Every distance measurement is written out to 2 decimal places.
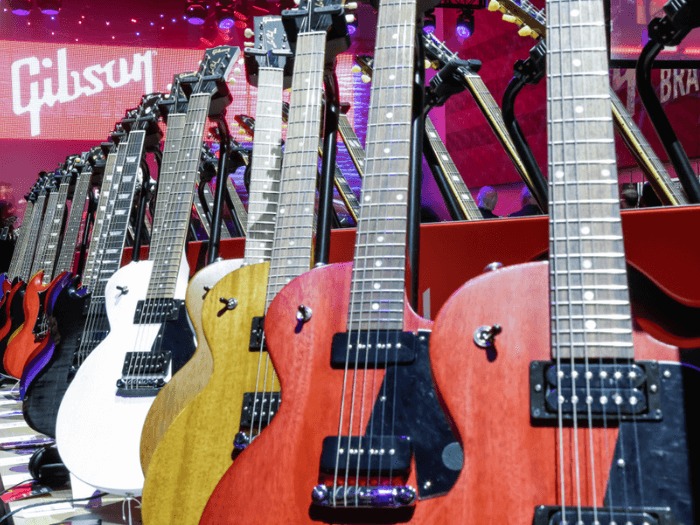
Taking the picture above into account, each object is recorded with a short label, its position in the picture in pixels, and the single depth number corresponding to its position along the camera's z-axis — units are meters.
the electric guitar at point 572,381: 1.02
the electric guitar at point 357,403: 1.22
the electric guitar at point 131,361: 2.29
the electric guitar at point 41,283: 4.28
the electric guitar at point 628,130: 2.34
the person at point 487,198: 5.05
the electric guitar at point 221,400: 1.81
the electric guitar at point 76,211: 5.05
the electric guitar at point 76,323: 2.98
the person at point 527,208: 3.97
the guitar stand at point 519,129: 2.34
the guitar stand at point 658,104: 1.86
